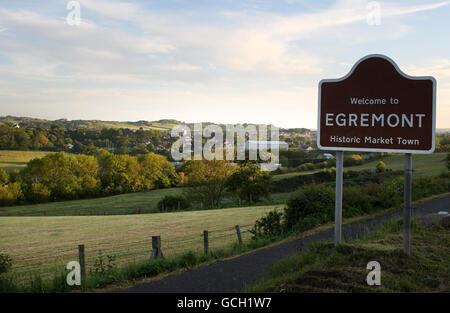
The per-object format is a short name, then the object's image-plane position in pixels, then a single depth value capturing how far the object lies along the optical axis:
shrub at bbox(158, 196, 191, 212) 49.71
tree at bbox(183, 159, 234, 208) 52.58
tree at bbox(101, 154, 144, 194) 71.69
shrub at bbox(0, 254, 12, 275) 7.20
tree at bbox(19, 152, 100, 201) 66.12
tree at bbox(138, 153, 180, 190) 74.94
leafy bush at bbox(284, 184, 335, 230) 13.81
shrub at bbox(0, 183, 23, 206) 61.03
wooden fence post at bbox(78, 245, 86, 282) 8.45
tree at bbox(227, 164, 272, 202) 48.09
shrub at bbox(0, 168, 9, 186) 69.27
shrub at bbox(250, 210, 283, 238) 12.84
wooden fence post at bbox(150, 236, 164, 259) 8.95
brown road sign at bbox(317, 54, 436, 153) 6.79
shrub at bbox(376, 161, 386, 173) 51.88
